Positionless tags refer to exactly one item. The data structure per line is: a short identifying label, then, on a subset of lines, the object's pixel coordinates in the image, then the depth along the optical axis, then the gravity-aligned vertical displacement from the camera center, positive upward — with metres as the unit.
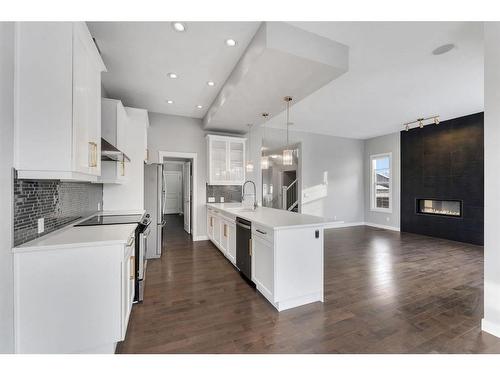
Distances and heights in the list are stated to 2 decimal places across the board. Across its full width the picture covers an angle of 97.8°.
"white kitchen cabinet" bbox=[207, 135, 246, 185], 5.07 +0.69
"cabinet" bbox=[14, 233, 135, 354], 1.46 -0.78
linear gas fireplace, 5.44 -0.50
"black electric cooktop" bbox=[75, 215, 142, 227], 2.39 -0.37
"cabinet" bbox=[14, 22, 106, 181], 1.46 +0.62
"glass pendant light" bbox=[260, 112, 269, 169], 4.68 +0.61
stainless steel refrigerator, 3.91 -0.27
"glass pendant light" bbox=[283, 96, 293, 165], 3.49 +0.51
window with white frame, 6.94 +0.22
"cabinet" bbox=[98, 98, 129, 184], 2.82 +0.76
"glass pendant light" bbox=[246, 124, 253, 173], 5.76 +1.20
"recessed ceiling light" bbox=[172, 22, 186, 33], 2.23 +1.69
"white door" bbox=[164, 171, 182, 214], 10.20 -0.14
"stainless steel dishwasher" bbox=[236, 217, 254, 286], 2.80 -0.80
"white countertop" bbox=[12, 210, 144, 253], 1.51 -0.38
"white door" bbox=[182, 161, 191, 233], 5.82 -0.21
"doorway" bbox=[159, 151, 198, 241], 5.22 -0.15
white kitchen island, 2.25 -0.77
